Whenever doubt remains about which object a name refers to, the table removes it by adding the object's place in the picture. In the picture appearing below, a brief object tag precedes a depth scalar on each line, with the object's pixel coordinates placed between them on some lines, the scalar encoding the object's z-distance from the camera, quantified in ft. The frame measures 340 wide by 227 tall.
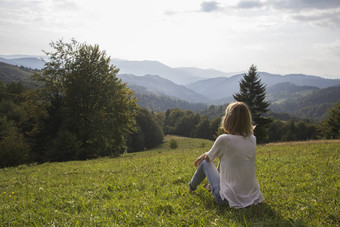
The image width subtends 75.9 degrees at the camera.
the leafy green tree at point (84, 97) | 103.09
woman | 16.49
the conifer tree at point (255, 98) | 157.07
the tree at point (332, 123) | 165.62
